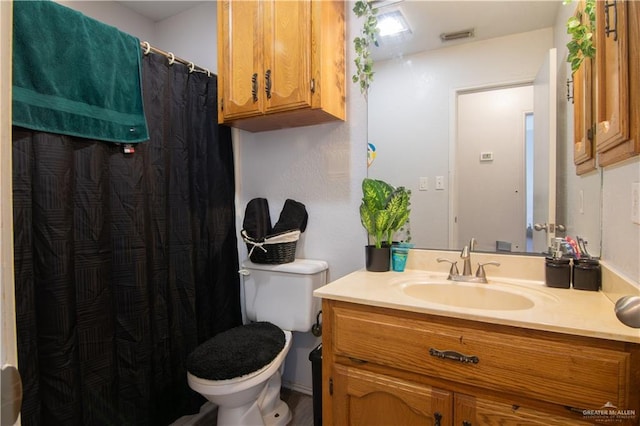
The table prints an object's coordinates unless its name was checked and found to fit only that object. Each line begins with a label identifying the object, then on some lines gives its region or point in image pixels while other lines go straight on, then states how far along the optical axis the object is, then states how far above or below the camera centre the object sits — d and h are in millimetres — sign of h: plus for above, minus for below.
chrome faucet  1257 -248
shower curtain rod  1452 +767
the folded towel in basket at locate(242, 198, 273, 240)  1687 -42
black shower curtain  1108 -198
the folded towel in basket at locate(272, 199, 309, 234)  1691 -29
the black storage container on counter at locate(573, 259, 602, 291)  1070 -219
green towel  1076 +526
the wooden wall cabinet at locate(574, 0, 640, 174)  754 +345
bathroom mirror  1283 +398
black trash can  1398 -780
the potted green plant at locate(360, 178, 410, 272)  1407 -20
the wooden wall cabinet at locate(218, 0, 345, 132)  1391 +701
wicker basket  1610 -182
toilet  1265 -588
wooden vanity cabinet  767 -446
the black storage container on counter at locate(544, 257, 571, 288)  1128 -221
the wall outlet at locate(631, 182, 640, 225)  808 +21
